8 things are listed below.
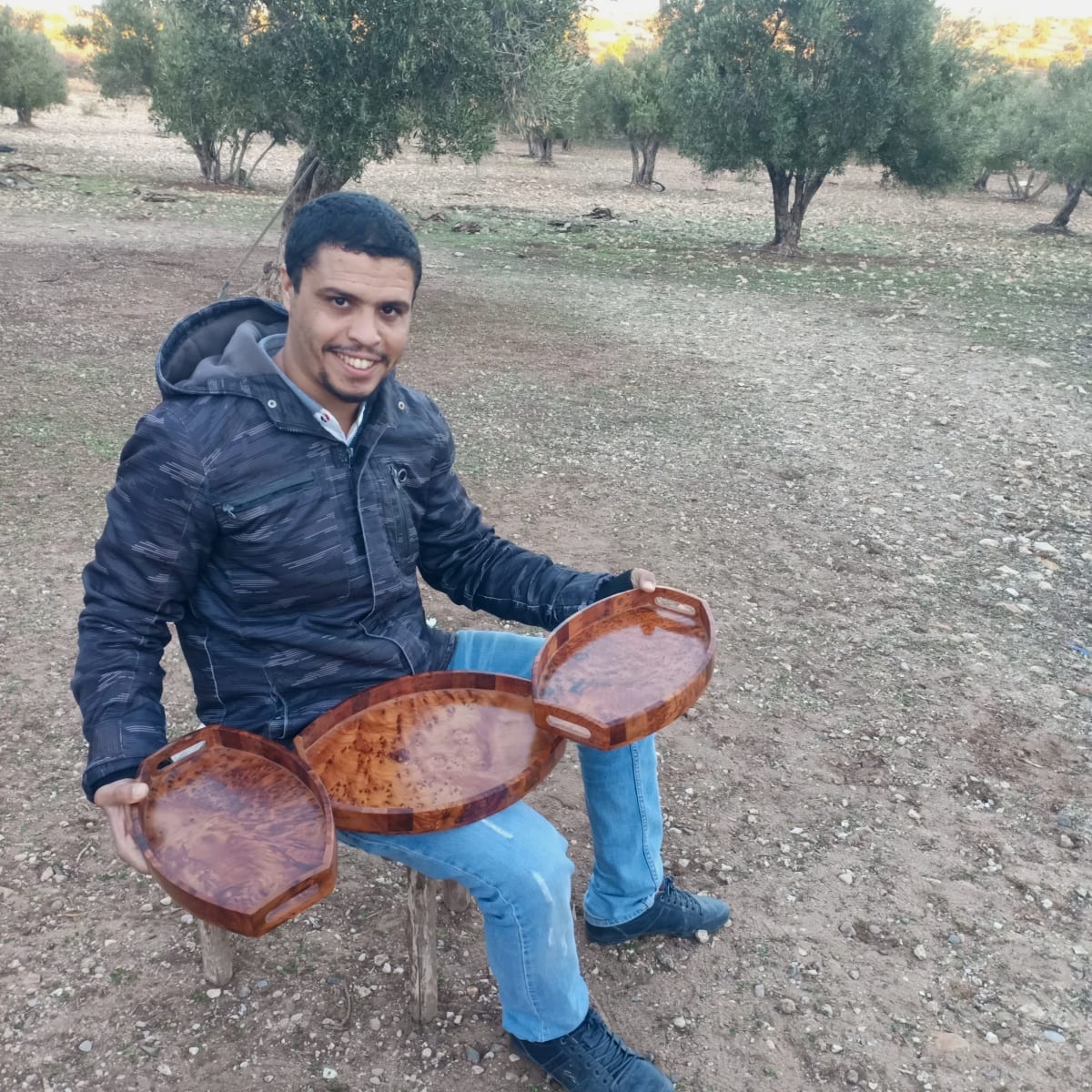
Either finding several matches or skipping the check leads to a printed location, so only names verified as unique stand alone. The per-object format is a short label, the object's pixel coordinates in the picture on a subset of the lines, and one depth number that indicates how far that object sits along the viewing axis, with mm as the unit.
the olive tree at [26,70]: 25469
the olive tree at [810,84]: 13930
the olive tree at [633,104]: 26547
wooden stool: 2236
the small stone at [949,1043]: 2371
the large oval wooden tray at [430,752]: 1754
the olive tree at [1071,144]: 20188
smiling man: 1910
